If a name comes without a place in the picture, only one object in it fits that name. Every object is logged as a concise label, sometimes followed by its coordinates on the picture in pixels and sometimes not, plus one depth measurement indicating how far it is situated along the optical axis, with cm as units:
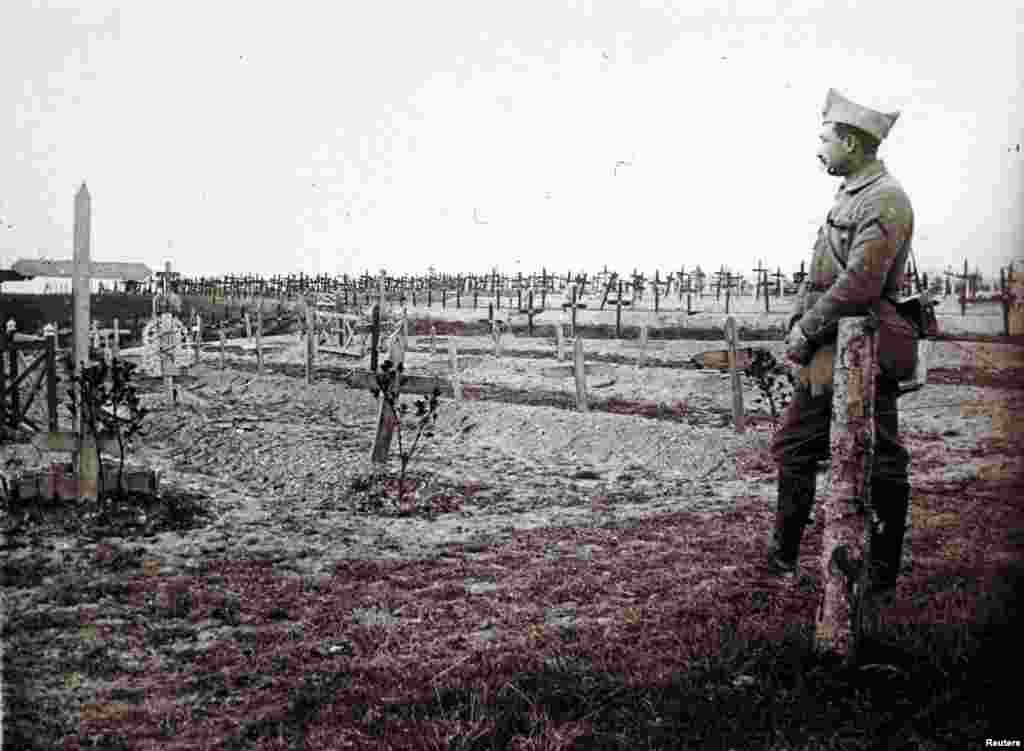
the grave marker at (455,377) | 1575
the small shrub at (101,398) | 674
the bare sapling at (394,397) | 784
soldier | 387
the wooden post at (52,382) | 1039
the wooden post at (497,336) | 2652
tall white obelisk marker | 688
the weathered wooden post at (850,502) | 310
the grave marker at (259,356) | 2162
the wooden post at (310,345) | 1855
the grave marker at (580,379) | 1326
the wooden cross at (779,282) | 4607
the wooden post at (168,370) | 1453
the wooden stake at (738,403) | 1123
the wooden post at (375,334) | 1733
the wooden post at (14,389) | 1104
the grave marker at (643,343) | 2203
